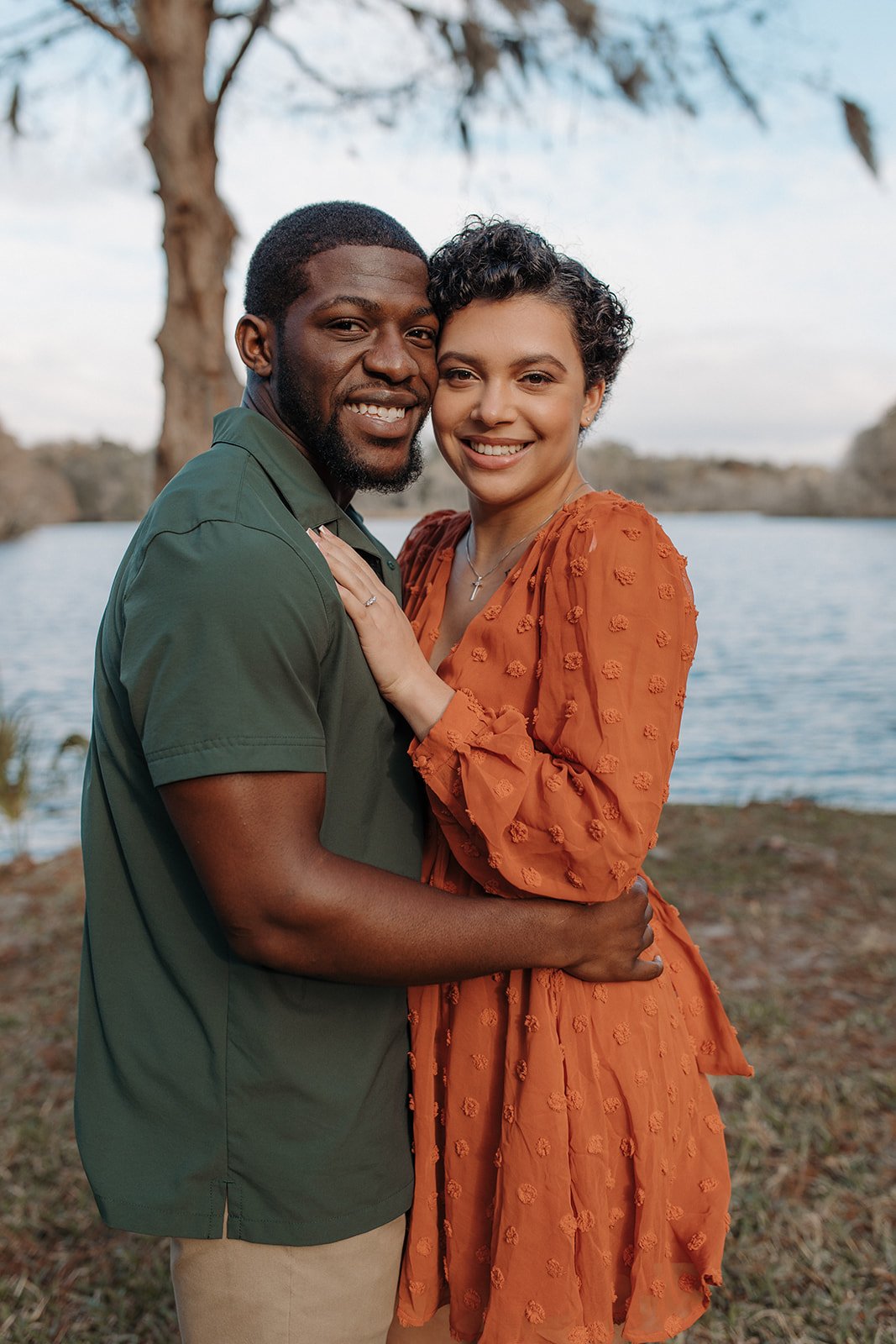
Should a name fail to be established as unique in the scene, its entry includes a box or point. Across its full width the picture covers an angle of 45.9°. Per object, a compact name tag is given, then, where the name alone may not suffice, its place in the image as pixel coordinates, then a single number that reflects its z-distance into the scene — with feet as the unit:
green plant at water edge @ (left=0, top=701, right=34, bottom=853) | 21.33
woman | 5.49
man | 4.62
